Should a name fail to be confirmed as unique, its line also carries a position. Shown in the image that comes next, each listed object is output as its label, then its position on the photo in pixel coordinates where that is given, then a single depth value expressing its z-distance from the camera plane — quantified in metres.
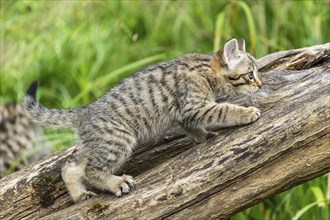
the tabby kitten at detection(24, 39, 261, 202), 8.88
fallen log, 8.18
